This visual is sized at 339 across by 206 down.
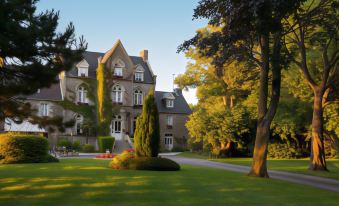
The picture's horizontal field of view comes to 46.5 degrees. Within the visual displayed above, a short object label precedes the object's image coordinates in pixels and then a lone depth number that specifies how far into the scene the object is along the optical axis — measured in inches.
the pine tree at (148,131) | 833.5
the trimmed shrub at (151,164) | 788.6
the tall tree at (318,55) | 867.4
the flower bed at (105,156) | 1282.0
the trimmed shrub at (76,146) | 1829.7
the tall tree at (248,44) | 677.3
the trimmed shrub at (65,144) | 1812.3
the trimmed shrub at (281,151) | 1658.5
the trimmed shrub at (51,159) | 1008.4
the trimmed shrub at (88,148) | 1838.1
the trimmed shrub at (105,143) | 1871.3
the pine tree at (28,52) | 460.4
